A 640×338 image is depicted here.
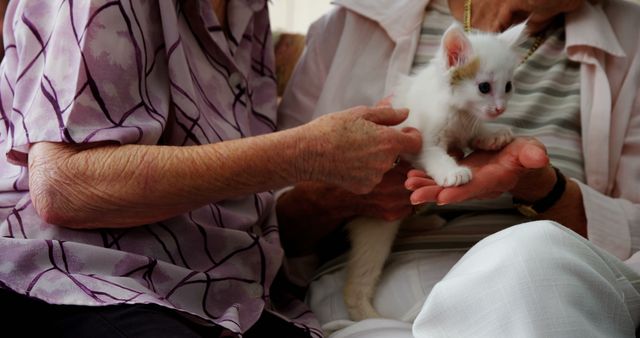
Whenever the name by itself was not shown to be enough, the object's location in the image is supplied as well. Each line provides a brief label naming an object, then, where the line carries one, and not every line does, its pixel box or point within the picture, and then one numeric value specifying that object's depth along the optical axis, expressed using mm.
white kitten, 966
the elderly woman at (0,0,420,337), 834
